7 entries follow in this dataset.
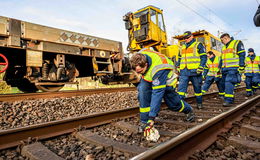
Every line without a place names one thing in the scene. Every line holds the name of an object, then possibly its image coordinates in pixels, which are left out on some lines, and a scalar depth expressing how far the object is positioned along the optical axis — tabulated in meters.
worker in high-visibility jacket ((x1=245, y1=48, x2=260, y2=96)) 8.16
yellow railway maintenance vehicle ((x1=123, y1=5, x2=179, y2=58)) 10.25
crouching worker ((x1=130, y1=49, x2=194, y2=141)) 2.37
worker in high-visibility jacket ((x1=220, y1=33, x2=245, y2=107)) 4.77
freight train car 5.22
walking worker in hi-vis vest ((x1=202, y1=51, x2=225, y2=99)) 6.59
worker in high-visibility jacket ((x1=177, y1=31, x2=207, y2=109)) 4.36
